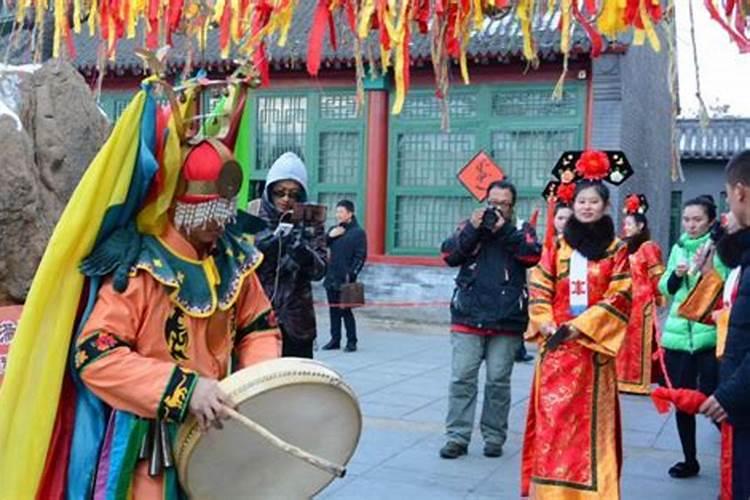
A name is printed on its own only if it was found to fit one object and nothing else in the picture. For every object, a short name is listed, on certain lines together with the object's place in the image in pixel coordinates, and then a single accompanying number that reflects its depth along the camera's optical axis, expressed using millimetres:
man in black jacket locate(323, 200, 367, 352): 10023
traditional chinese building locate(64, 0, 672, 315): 11992
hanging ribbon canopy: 3570
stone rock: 3900
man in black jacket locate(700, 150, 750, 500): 2809
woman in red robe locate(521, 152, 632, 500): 4160
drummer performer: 2316
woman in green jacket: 5148
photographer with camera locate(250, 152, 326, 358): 4496
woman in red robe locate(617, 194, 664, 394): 7477
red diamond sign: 9039
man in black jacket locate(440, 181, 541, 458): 5273
